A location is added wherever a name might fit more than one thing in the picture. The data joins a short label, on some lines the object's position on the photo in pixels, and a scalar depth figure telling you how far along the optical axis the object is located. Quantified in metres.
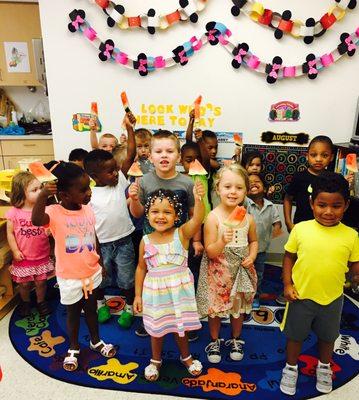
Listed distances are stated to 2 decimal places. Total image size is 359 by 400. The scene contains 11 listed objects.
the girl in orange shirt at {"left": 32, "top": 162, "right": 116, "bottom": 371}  1.77
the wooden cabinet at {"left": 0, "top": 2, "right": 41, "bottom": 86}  4.21
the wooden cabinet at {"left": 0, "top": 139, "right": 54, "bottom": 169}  4.32
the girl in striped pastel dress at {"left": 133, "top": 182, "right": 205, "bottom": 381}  1.75
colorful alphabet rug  1.86
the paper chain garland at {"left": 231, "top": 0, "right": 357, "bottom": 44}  2.73
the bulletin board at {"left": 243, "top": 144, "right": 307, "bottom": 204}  3.12
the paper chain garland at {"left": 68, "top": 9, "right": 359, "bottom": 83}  2.84
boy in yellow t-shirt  1.59
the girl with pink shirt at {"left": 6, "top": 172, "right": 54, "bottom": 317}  2.35
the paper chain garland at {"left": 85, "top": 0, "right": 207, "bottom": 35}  2.84
